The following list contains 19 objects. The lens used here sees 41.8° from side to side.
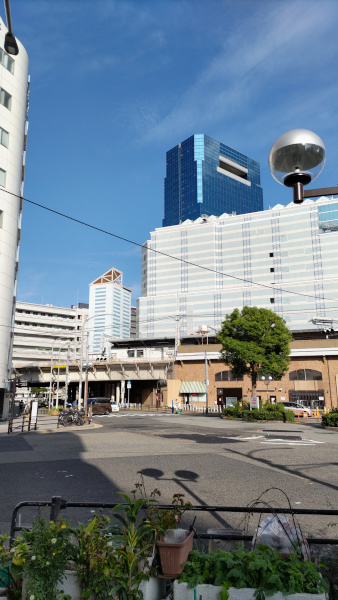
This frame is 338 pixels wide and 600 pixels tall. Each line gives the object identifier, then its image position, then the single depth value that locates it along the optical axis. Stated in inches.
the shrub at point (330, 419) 1027.3
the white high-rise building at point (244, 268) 4077.3
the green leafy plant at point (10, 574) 152.2
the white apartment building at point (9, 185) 1549.0
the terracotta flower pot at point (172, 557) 146.5
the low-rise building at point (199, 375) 2322.6
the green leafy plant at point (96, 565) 143.3
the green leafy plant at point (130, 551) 142.8
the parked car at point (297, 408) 1744.6
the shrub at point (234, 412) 1460.4
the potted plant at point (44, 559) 144.3
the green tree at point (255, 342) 1539.1
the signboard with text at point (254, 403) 1433.1
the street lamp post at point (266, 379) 2257.6
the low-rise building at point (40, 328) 4907.5
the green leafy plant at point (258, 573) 133.0
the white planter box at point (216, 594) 131.1
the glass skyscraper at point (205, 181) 7598.4
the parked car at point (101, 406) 1934.1
